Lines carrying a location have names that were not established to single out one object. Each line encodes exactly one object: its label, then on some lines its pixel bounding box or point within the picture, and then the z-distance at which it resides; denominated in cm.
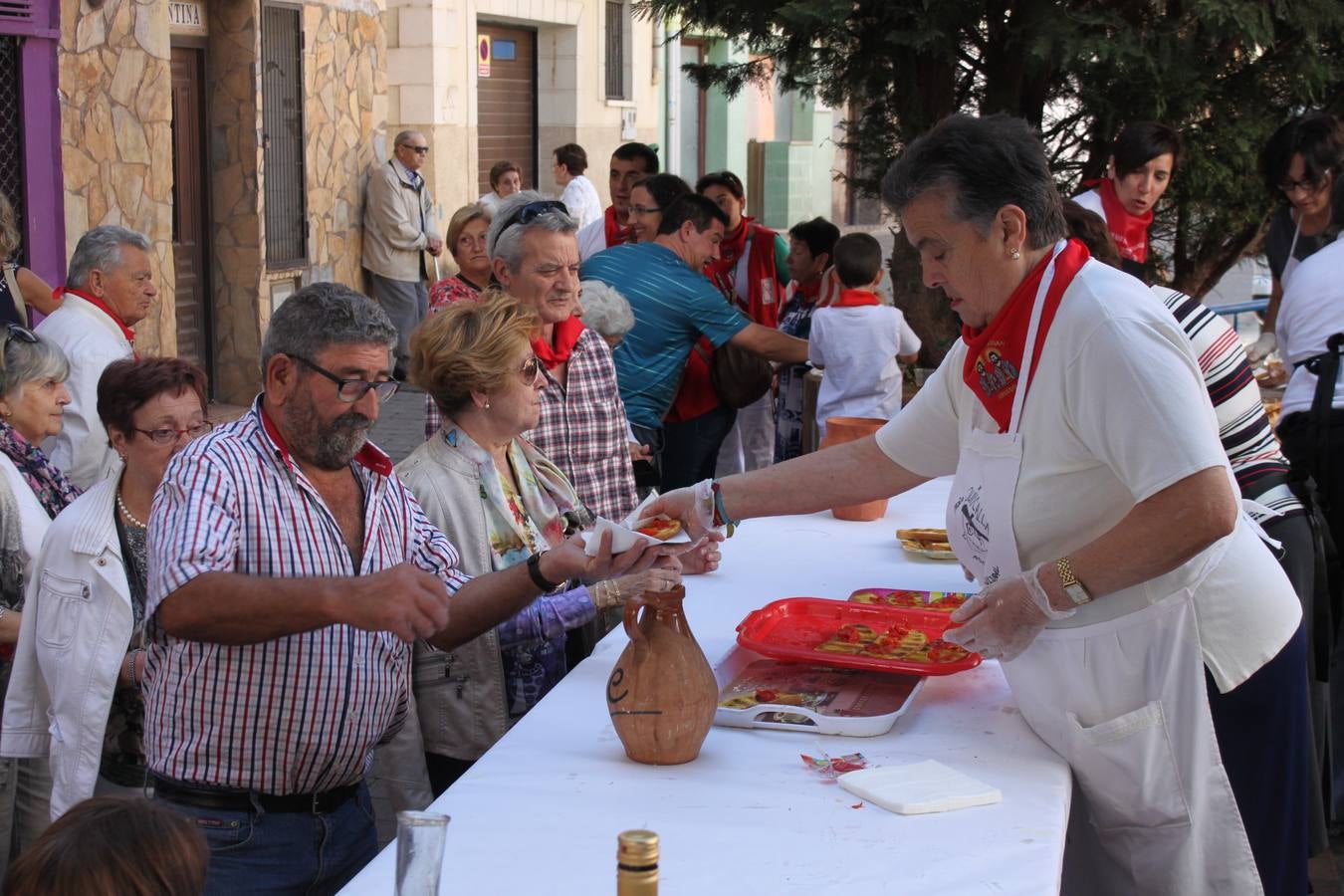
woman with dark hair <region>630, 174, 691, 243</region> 622
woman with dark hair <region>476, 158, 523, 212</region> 1177
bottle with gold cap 132
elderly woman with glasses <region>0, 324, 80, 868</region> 329
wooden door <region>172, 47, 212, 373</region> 997
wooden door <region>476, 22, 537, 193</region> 1509
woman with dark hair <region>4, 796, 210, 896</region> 167
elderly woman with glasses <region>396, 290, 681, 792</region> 304
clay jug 237
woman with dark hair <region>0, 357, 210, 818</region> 298
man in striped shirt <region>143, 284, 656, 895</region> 227
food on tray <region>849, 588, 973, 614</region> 324
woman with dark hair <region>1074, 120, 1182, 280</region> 497
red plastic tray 279
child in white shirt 586
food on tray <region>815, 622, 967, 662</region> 285
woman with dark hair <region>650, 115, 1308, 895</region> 233
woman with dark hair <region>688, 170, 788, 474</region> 693
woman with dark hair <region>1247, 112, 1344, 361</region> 478
